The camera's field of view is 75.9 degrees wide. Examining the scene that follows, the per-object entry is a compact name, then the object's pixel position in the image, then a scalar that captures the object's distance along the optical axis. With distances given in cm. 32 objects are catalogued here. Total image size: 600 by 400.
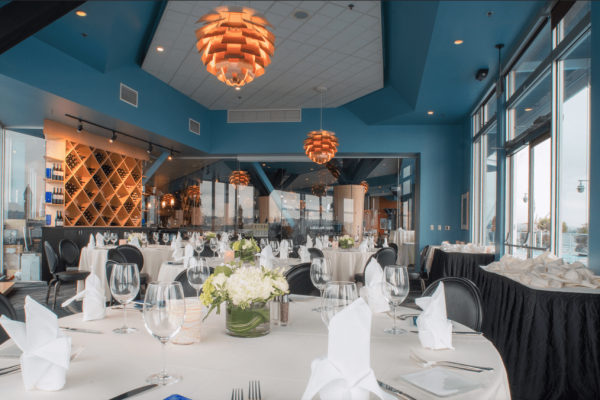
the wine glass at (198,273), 180
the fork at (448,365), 116
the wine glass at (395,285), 152
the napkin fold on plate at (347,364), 88
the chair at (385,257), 536
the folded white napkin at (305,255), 463
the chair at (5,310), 165
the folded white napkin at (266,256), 291
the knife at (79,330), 152
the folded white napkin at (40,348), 100
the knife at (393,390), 97
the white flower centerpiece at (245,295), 138
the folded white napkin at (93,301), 167
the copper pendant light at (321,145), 629
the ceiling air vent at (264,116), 943
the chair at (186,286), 245
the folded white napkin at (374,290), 191
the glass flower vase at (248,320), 144
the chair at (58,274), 564
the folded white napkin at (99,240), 651
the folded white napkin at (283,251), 483
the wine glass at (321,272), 185
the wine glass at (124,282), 145
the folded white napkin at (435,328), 137
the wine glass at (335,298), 121
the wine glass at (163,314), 104
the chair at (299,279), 305
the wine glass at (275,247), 427
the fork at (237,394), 95
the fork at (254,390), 95
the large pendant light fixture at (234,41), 326
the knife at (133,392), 95
